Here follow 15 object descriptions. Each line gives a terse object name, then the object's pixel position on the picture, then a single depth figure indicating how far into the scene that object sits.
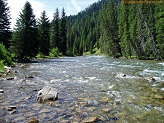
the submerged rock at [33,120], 4.40
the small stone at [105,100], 6.22
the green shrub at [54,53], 37.32
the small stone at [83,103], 5.88
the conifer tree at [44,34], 34.37
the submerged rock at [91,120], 4.57
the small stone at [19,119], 4.46
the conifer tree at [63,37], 44.54
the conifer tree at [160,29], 25.28
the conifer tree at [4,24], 23.20
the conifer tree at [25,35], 24.82
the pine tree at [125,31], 34.23
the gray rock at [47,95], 5.98
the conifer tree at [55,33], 43.56
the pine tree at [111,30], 40.74
